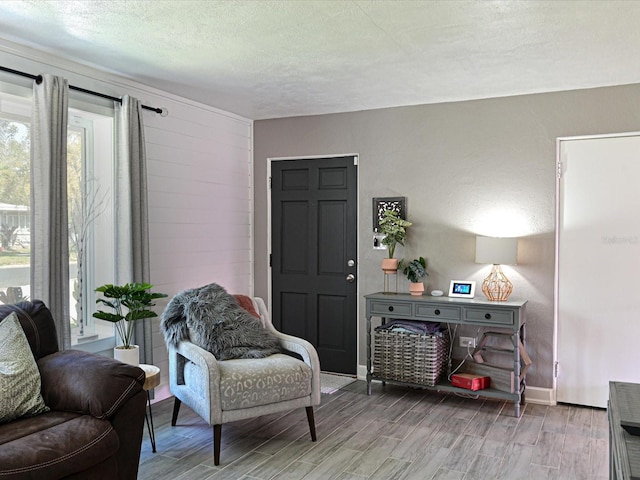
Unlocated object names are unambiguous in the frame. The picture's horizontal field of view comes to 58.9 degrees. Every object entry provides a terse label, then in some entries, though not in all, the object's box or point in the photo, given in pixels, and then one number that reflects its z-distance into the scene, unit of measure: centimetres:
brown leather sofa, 219
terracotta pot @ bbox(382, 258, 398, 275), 479
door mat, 475
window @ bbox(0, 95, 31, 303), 345
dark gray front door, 519
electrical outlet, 464
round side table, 317
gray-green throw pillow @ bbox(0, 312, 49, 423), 245
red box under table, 428
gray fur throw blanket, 356
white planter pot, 340
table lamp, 423
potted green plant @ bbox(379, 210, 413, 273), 479
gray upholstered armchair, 323
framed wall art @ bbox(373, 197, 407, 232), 492
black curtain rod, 328
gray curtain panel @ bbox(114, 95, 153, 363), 394
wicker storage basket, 440
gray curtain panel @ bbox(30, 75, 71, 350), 334
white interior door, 414
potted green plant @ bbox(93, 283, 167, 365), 335
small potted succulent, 470
